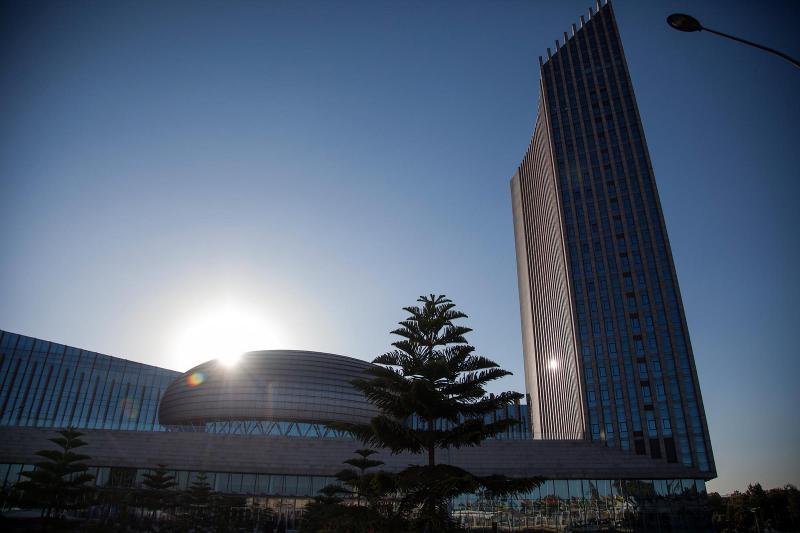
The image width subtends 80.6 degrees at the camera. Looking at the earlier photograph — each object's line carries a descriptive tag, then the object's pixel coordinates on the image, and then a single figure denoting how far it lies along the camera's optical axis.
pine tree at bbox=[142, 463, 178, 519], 42.19
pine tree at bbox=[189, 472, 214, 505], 42.22
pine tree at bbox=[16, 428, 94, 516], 33.60
